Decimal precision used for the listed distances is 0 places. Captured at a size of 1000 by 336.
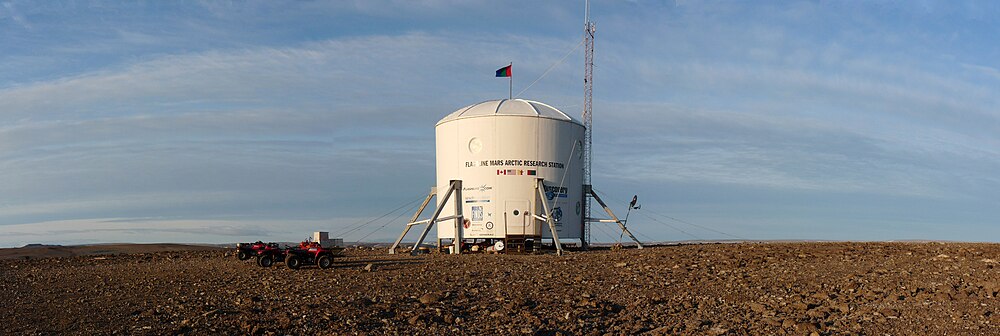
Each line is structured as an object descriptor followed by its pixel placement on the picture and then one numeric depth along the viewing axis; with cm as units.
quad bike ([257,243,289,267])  2392
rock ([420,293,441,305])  1577
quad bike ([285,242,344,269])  2292
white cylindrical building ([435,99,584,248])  3191
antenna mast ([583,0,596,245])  3488
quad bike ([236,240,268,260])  2838
